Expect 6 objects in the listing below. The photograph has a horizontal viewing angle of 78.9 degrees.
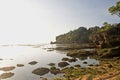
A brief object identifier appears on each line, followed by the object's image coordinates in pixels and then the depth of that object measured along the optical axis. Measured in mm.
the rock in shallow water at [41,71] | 22255
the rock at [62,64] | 26522
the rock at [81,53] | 37072
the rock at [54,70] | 22081
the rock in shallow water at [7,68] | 26228
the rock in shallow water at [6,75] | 21542
